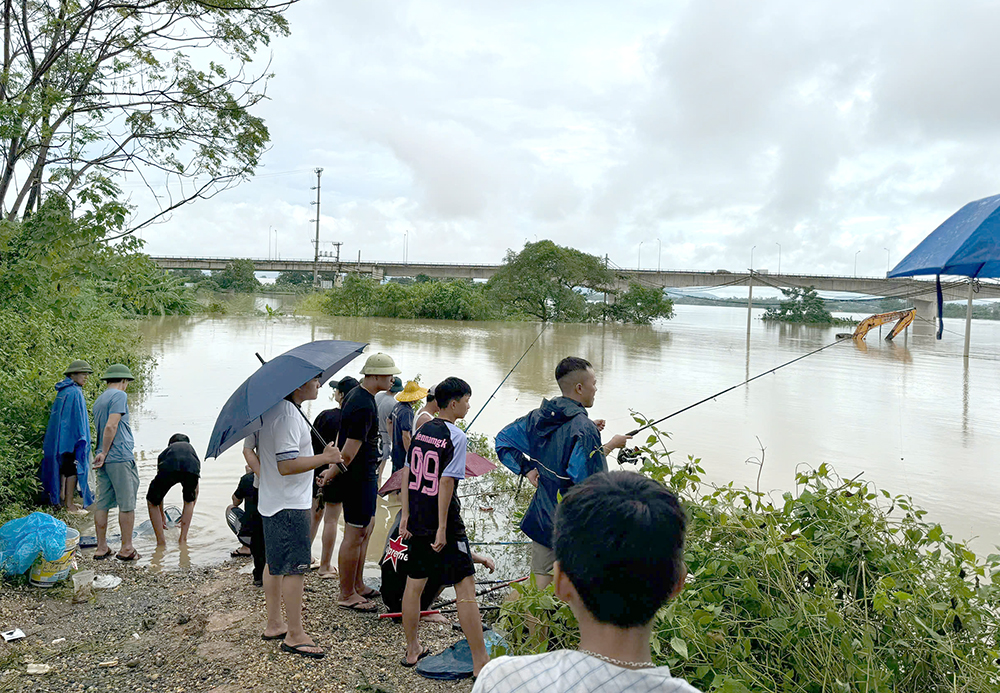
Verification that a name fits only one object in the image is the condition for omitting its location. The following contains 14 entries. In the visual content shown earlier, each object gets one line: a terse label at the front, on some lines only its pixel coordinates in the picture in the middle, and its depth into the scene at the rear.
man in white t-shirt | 3.89
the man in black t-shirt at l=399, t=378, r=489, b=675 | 3.79
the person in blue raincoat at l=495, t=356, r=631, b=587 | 3.75
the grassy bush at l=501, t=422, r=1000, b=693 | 2.45
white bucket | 4.86
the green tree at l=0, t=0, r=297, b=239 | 6.93
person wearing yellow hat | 5.22
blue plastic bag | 4.80
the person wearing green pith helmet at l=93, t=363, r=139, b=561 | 5.63
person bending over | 5.75
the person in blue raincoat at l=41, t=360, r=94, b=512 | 6.39
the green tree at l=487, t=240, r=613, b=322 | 45.72
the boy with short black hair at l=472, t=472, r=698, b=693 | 1.35
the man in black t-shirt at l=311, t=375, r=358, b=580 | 5.11
